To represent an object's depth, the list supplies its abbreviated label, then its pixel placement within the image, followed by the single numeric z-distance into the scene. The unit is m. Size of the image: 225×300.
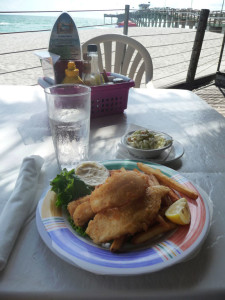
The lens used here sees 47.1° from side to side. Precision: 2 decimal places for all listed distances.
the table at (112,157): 0.48
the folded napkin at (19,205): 0.55
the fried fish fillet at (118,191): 0.57
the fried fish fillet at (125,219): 0.54
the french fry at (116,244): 0.52
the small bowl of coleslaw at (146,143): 0.90
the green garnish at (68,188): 0.64
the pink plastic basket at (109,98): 1.22
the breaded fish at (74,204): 0.61
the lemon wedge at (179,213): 0.57
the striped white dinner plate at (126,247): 0.48
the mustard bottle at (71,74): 1.12
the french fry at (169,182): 0.66
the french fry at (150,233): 0.55
